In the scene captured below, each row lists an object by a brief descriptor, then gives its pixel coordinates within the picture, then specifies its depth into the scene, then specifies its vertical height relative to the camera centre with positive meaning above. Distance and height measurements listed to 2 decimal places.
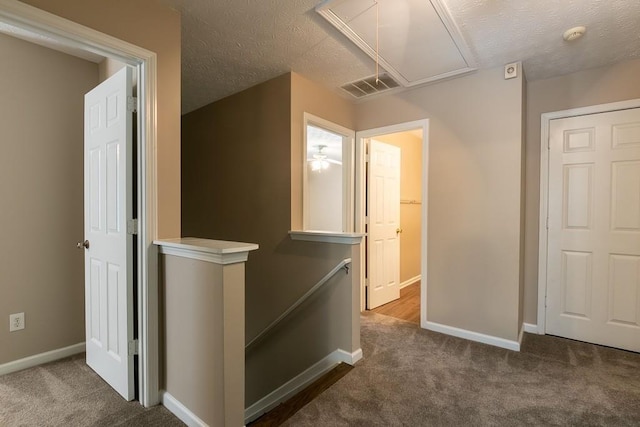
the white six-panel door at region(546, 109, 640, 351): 2.52 -0.18
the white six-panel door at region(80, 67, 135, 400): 1.80 -0.16
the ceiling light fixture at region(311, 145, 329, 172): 5.21 +0.82
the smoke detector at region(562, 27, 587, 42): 2.03 +1.20
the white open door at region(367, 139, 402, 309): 3.62 -0.19
